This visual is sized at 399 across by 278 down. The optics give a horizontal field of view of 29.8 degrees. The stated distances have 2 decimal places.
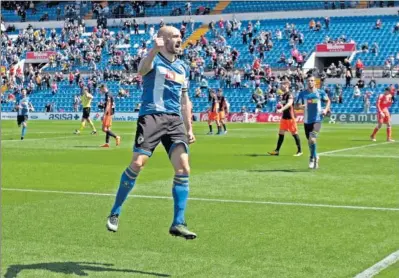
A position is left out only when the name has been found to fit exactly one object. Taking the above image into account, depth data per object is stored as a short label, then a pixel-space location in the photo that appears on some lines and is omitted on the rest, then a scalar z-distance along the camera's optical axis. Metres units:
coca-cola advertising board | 52.72
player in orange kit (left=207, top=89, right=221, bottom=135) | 35.47
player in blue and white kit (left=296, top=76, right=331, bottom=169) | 18.23
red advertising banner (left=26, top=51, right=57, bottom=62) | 70.88
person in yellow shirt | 34.31
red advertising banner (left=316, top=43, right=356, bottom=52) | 58.09
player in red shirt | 28.77
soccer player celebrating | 8.22
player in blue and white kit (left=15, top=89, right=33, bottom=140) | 30.23
